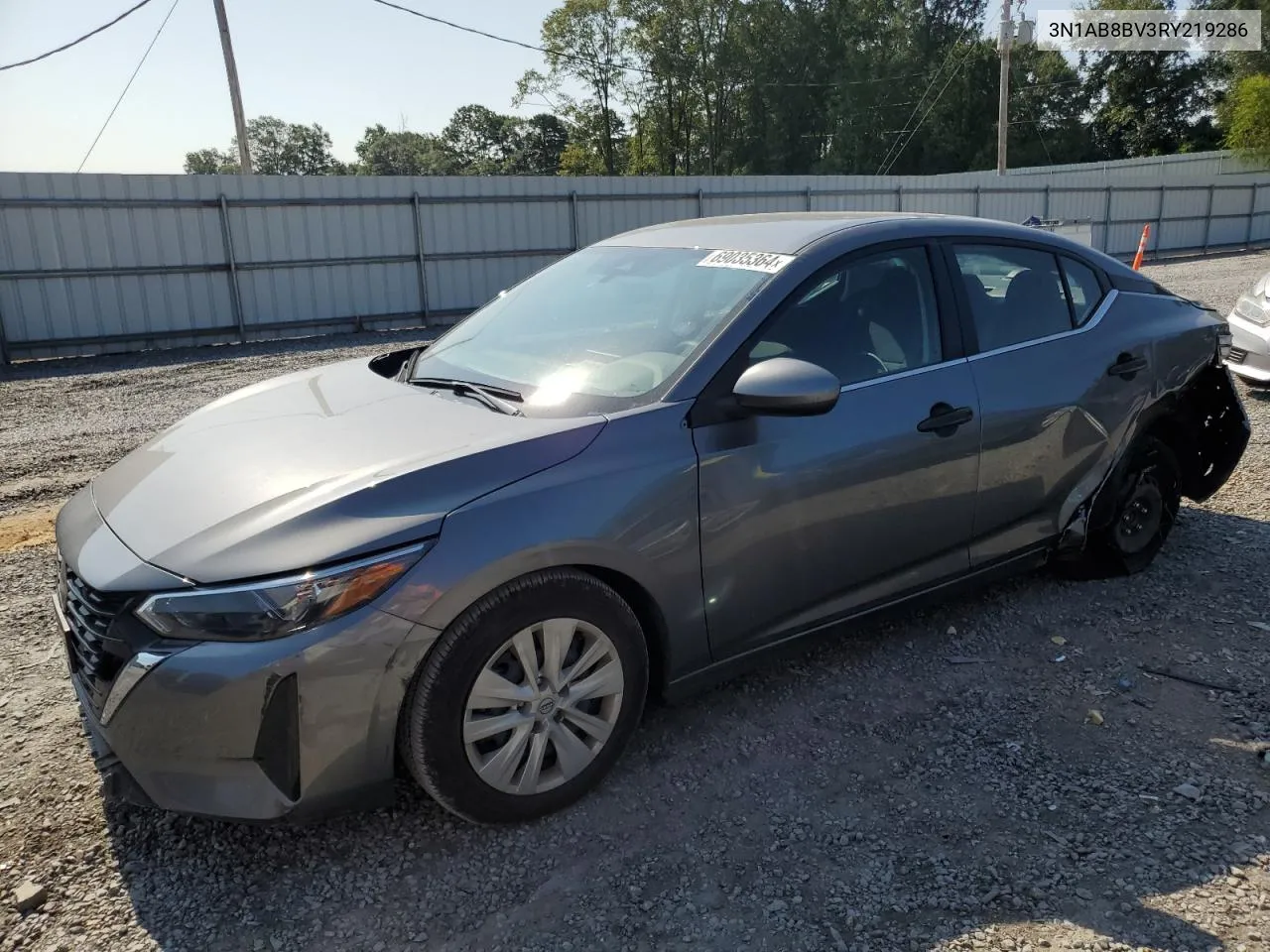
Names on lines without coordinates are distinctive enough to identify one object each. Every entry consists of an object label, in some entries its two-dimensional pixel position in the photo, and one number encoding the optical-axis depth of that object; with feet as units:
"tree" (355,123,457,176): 290.97
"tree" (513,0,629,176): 170.30
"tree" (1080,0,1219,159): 155.53
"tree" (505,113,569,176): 263.08
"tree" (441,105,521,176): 300.20
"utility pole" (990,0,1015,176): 86.99
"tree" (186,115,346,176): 306.55
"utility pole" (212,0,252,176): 60.39
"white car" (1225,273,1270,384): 24.14
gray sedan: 7.38
